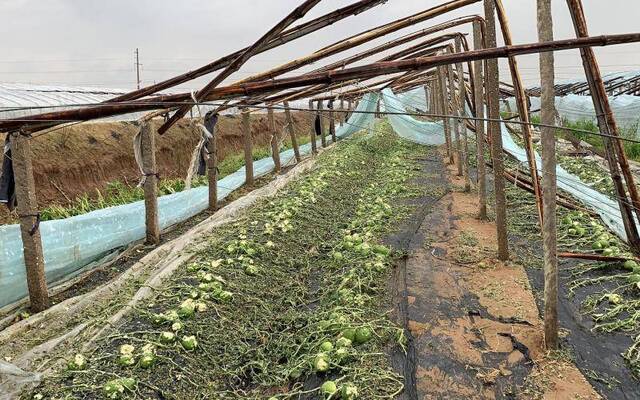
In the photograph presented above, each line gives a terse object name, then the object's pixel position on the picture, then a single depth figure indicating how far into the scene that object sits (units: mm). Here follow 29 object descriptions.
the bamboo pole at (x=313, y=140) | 17500
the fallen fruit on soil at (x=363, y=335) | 4086
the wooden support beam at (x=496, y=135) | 5676
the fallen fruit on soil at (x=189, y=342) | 4098
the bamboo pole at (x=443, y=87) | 12195
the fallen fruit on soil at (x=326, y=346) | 3953
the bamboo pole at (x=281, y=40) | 3914
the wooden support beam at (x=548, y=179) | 3648
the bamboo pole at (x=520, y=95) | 5285
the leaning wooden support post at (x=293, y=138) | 15974
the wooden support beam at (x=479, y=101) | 6707
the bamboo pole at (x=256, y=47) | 3371
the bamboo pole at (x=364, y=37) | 4496
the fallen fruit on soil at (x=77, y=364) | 3658
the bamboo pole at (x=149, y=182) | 7384
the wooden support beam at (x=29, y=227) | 5328
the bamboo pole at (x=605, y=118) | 4984
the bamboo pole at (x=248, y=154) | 12039
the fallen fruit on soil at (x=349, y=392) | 3359
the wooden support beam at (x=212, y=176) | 9602
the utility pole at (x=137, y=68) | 49216
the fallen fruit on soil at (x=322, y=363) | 3721
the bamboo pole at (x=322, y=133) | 19528
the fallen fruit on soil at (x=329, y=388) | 3399
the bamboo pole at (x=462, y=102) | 9359
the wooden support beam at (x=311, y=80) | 3232
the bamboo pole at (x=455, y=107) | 10461
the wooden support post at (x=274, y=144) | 14383
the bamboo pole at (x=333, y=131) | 21234
